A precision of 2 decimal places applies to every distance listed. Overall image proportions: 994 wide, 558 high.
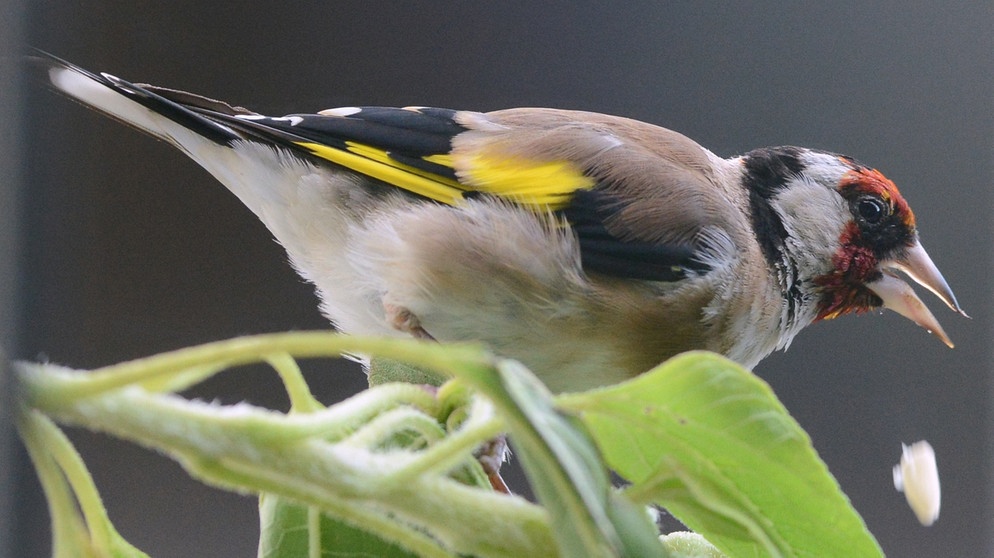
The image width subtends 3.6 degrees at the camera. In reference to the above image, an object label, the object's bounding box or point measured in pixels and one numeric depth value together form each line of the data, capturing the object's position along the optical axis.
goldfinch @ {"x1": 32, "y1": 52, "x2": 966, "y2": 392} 2.57
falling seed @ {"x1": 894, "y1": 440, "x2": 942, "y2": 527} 2.56
